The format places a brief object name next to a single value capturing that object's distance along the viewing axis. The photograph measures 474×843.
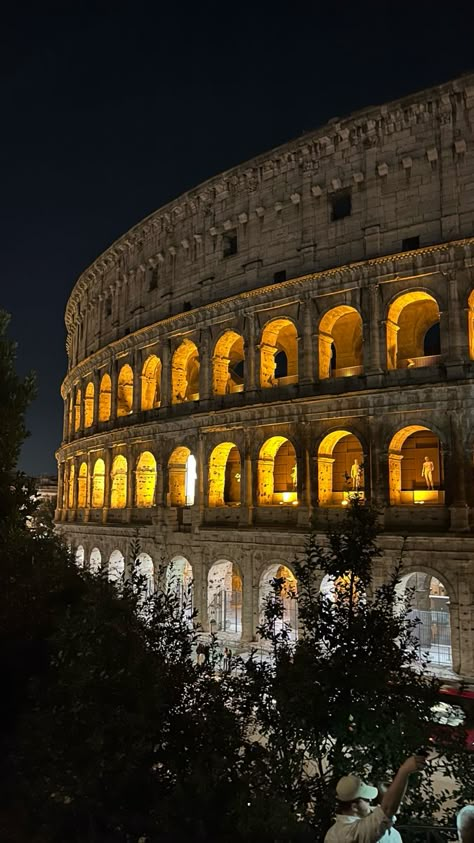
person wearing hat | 4.75
